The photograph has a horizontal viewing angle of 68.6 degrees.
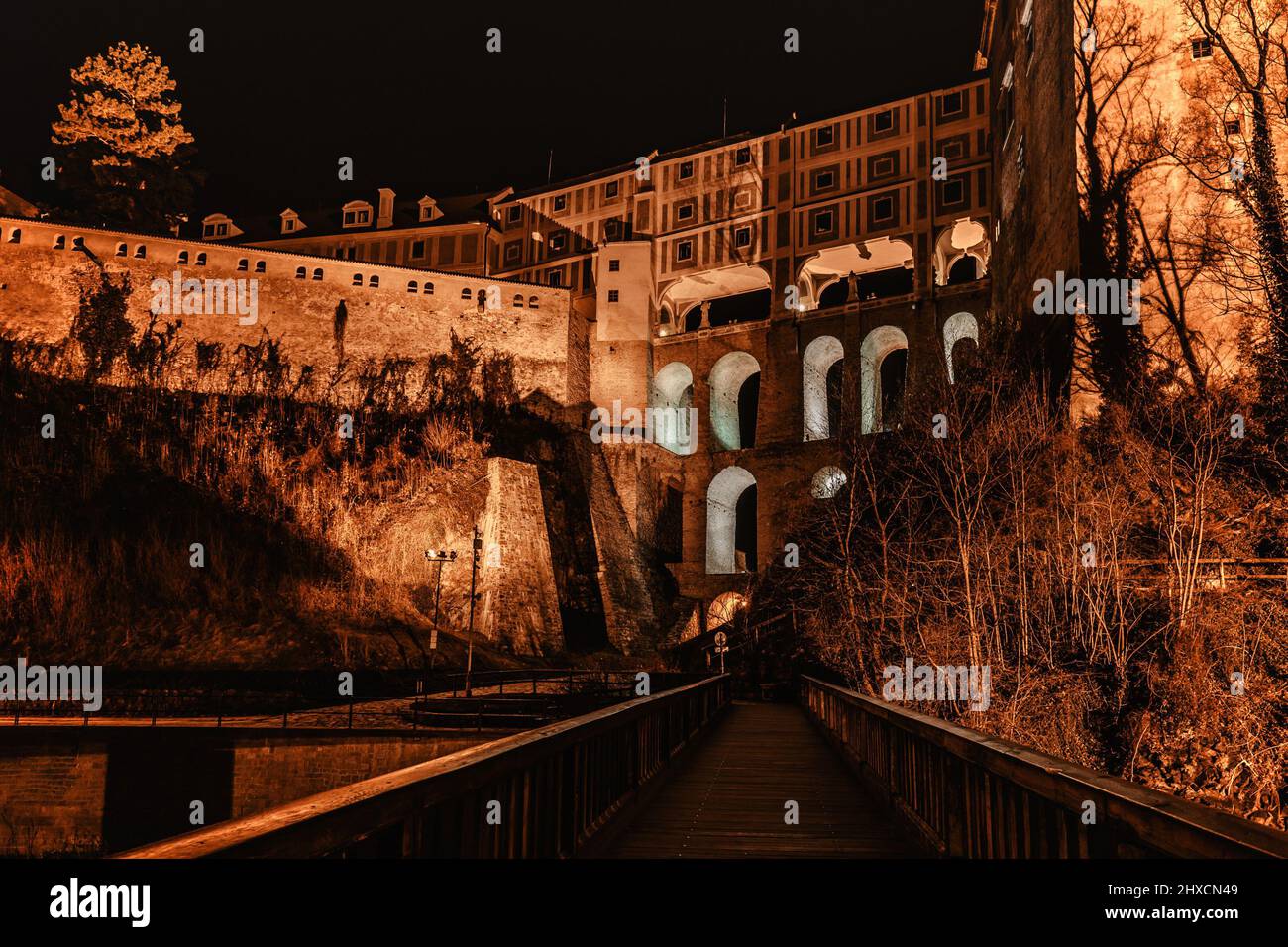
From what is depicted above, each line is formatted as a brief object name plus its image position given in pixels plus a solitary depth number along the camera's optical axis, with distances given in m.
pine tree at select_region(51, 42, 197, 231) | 44.56
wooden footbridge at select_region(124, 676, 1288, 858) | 2.48
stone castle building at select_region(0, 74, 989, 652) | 38.81
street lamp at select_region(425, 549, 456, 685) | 27.34
